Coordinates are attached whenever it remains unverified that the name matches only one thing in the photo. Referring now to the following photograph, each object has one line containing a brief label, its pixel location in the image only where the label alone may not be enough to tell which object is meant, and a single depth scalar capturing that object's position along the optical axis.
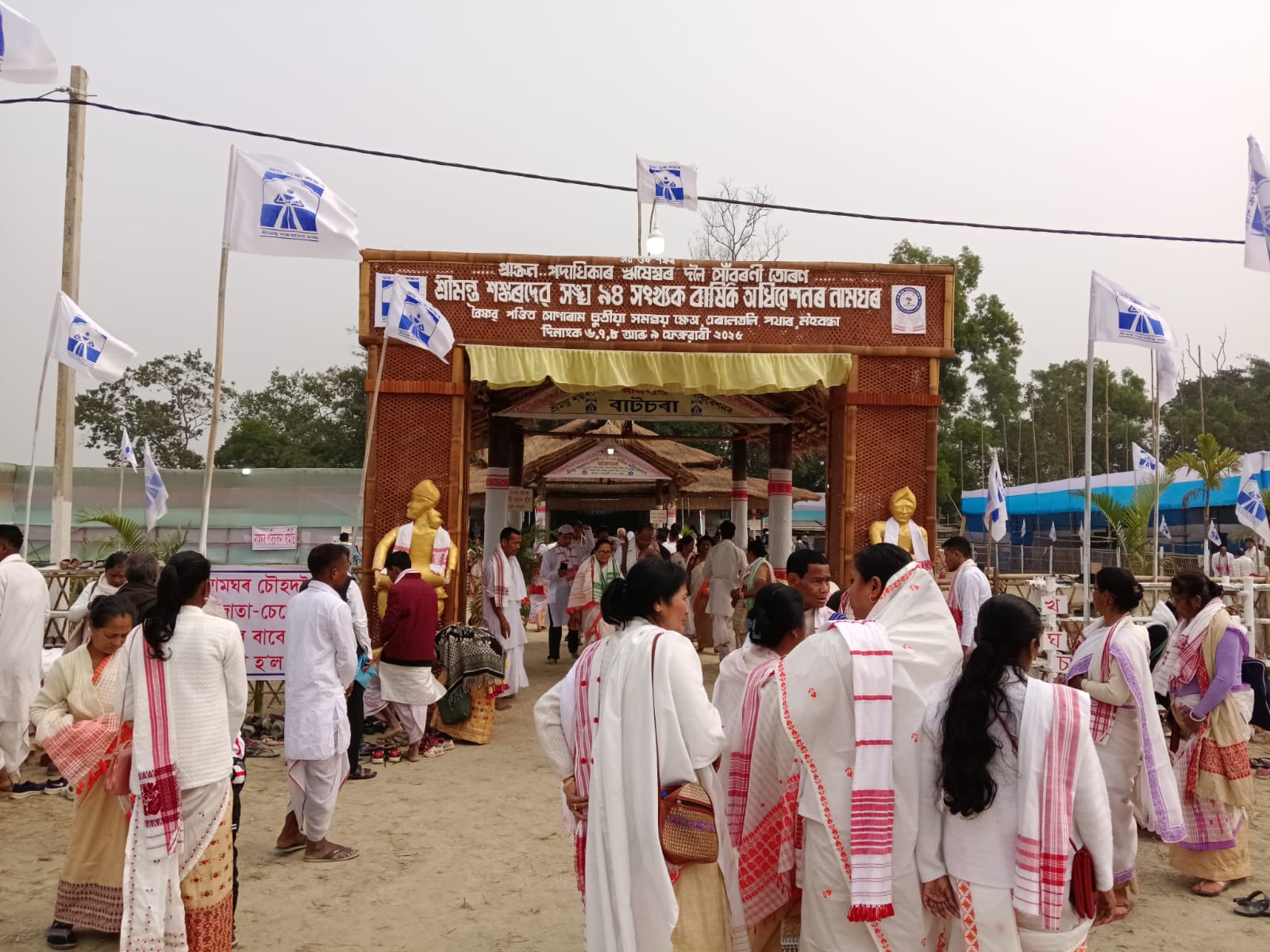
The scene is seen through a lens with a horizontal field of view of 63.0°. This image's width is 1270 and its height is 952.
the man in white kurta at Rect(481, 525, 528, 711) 9.58
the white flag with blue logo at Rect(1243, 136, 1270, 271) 6.77
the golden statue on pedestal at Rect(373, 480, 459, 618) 9.24
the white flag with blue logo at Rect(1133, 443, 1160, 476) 15.44
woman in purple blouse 5.05
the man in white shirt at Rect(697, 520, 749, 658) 12.48
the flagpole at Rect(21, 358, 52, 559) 9.91
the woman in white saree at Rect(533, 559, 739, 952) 2.94
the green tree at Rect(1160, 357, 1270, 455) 37.69
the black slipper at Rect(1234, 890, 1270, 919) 4.74
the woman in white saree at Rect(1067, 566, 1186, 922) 4.22
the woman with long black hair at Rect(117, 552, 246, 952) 3.56
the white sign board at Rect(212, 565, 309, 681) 7.49
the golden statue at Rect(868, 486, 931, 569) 10.02
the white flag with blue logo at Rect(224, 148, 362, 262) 7.25
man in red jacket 7.41
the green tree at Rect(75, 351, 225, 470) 33.34
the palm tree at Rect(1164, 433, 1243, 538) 17.41
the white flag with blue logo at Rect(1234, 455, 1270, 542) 12.14
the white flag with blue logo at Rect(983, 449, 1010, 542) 12.66
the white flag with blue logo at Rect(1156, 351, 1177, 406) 9.86
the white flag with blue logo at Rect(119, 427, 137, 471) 16.20
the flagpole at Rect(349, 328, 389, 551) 8.55
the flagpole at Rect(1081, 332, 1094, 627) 7.31
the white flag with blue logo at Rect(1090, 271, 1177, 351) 8.49
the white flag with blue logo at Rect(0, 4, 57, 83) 5.46
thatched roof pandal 18.03
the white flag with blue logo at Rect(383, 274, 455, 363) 9.23
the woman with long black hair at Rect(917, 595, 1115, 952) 2.71
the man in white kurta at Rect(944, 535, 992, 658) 7.73
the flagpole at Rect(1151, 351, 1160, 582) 9.80
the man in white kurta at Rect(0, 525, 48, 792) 6.31
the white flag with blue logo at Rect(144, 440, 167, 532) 11.29
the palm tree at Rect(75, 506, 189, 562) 13.08
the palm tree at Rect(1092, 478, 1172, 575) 15.54
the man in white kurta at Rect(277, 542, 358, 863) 5.21
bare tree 26.97
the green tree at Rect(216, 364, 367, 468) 33.59
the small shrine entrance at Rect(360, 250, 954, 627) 9.78
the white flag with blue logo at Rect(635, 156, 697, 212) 11.41
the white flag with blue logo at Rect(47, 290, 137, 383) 9.36
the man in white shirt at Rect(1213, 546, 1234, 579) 15.17
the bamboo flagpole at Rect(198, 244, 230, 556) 6.51
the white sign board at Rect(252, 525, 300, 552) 19.16
